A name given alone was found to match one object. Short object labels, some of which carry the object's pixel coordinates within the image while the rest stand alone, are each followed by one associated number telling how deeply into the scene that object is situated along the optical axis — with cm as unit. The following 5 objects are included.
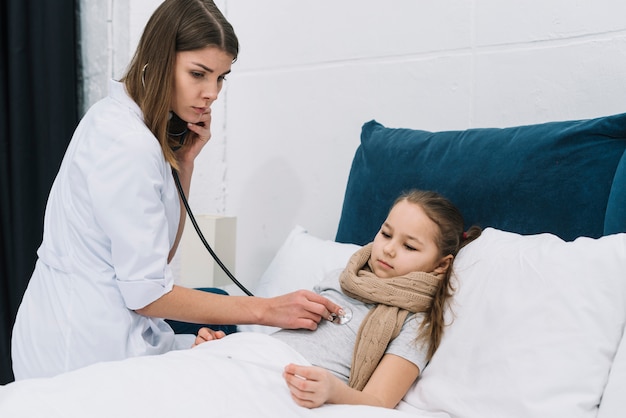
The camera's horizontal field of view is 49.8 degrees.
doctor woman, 138
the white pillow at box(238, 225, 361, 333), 179
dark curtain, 273
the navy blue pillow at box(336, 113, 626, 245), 143
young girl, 130
